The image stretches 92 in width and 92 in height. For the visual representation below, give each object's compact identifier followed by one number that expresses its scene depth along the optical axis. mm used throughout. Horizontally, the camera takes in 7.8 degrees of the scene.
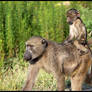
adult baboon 13531
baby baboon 15491
